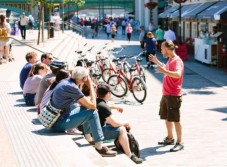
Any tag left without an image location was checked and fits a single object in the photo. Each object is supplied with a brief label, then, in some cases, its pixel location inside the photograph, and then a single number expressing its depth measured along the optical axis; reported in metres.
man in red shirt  9.52
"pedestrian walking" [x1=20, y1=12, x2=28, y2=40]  33.31
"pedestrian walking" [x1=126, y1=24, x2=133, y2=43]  43.00
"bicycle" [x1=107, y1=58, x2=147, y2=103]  15.26
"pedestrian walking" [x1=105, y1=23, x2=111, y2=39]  49.91
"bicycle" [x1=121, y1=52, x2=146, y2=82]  17.57
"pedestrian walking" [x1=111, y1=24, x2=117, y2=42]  44.47
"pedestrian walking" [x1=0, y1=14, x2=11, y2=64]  19.52
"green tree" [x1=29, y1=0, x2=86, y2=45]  30.97
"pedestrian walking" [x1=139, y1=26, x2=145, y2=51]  31.10
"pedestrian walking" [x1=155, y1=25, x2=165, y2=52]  32.13
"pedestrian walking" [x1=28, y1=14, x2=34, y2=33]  42.96
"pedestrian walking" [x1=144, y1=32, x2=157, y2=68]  22.98
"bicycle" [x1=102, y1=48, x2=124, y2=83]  17.44
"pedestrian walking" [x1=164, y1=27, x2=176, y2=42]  28.44
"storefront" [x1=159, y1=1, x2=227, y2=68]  24.28
